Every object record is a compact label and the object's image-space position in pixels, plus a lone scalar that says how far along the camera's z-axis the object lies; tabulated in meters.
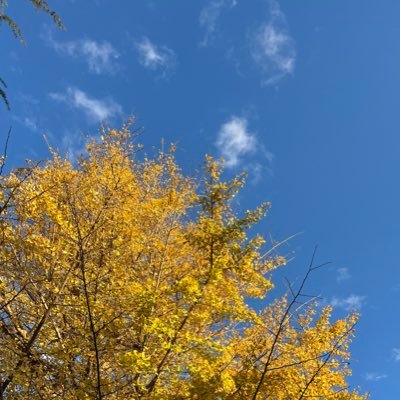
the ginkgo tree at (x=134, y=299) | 5.36
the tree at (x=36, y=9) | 5.84
